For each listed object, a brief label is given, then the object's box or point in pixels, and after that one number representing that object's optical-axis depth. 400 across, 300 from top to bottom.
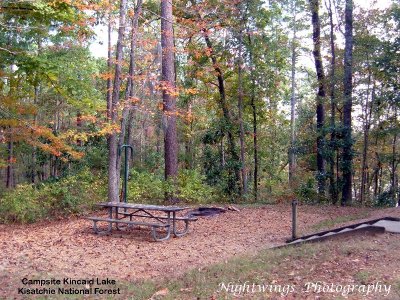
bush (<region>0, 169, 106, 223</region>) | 11.60
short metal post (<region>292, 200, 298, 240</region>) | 7.51
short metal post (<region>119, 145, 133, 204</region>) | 9.67
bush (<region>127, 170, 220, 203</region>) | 13.60
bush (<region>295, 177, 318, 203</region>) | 14.78
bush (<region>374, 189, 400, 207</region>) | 14.11
